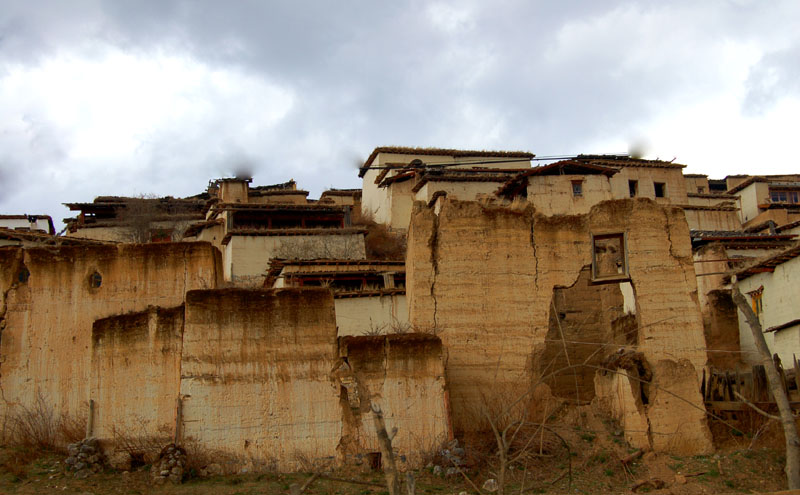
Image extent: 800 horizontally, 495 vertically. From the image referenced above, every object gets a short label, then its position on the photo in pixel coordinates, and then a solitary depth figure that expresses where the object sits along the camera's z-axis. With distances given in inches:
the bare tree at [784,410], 479.5
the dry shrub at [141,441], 577.9
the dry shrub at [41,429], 602.9
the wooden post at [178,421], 576.4
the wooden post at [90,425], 593.6
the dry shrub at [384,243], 1242.0
